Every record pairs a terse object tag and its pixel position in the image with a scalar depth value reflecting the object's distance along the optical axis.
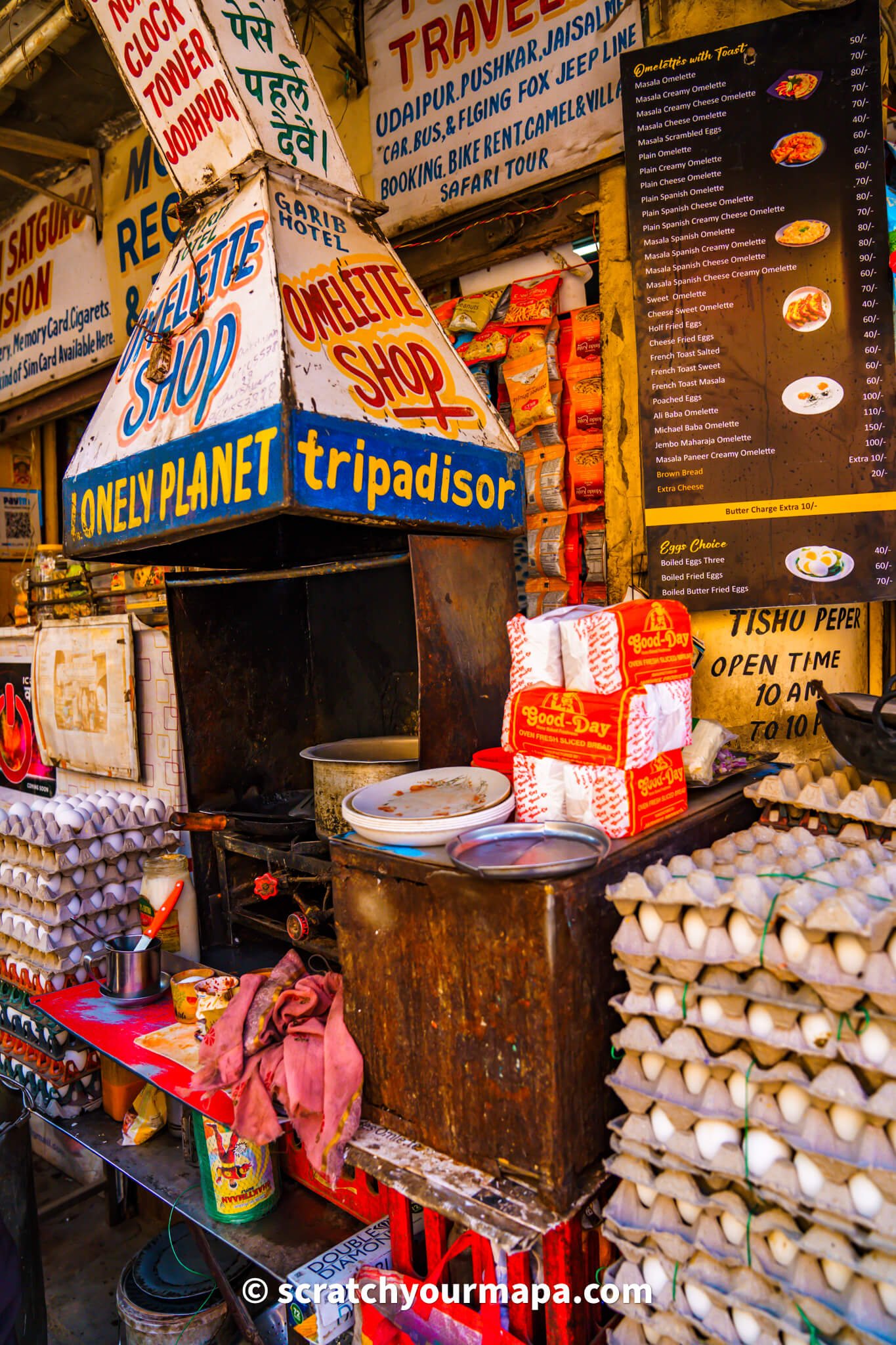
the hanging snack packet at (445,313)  3.79
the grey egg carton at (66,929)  3.26
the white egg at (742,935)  1.47
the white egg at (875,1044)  1.34
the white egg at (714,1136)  1.48
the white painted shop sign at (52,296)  5.91
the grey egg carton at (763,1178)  1.32
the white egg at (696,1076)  1.54
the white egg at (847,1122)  1.37
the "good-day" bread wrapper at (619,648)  1.74
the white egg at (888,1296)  1.31
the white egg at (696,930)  1.54
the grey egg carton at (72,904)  3.25
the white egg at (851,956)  1.37
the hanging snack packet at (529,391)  3.46
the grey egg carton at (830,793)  1.99
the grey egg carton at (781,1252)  1.33
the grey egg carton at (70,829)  3.23
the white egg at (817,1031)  1.39
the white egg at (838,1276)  1.38
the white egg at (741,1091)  1.47
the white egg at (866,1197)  1.31
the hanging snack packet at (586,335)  3.38
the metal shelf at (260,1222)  2.25
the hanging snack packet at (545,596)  3.53
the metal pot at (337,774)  2.65
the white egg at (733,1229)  1.46
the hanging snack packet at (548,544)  3.47
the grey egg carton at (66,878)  3.23
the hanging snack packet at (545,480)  3.47
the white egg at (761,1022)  1.45
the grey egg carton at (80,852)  3.24
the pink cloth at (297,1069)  1.90
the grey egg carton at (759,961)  1.35
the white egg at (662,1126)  1.55
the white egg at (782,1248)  1.42
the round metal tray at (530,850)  1.58
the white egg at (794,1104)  1.42
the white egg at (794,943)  1.42
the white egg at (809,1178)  1.37
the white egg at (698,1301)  1.50
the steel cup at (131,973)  2.94
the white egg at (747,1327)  1.43
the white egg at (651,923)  1.60
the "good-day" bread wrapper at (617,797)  1.82
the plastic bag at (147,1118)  2.86
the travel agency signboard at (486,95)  3.25
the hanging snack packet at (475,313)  3.67
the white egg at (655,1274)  1.55
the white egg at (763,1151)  1.43
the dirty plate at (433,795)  1.96
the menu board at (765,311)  2.73
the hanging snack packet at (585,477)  3.40
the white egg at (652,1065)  1.60
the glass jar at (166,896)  3.20
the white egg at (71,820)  3.28
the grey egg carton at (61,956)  3.26
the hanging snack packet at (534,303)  3.46
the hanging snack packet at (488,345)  3.59
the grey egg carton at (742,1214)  1.33
